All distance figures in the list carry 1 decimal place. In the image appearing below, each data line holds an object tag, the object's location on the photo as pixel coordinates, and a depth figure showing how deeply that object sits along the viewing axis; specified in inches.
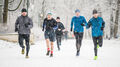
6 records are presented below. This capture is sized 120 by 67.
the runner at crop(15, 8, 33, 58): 639.4
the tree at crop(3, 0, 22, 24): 1412.9
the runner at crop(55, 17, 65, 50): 986.7
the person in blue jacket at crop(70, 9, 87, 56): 701.2
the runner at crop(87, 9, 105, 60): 631.5
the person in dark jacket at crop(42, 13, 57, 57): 685.3
